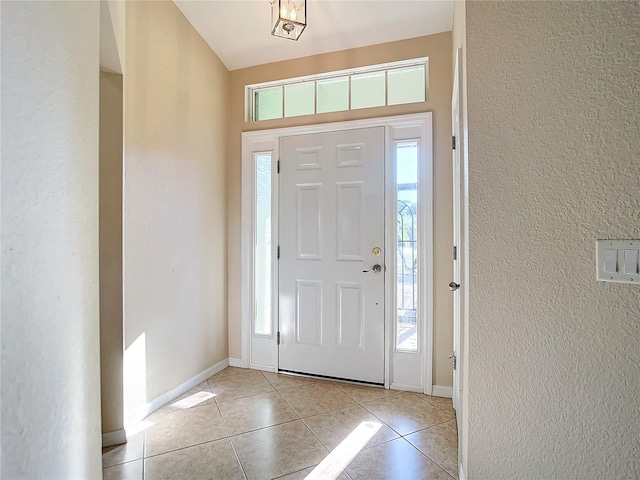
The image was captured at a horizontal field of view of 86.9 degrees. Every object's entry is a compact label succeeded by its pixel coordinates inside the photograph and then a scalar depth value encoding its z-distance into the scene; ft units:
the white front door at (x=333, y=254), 8.31
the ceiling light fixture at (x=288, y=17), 6.11
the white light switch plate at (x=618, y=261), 3.49
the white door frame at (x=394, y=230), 7.83
